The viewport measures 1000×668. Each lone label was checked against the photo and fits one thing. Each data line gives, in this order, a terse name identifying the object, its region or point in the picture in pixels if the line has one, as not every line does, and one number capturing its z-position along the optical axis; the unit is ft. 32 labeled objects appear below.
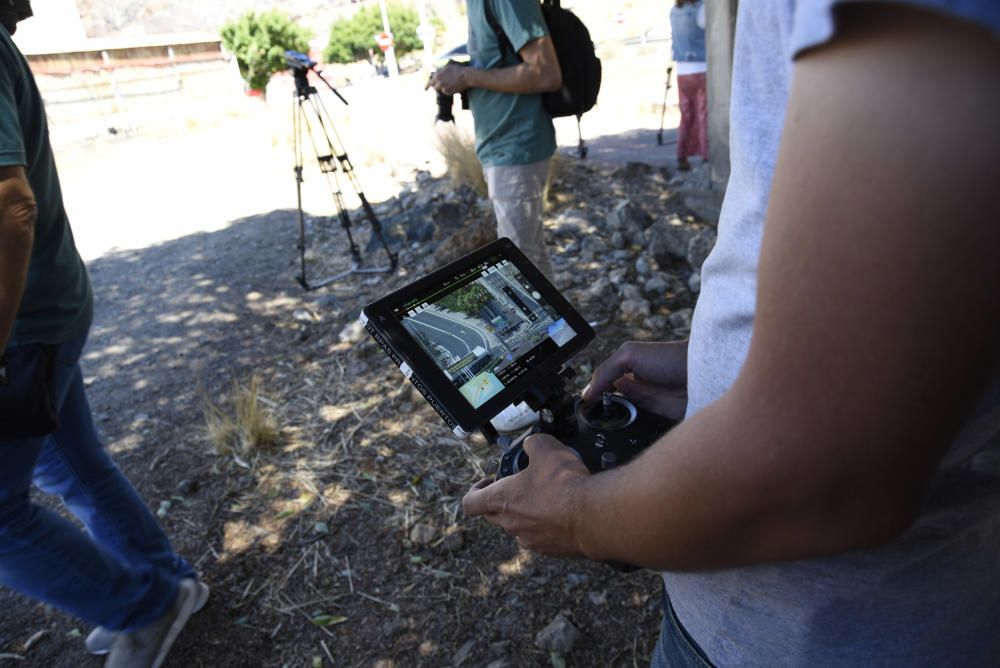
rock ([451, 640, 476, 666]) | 7.10
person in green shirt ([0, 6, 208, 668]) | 5.02
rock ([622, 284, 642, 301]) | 13.74
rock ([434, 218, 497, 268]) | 16.93
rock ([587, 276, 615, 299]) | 14.37
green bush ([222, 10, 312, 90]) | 145.48
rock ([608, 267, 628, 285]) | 14.79
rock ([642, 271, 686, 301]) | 14.12
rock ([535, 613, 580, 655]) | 6.93
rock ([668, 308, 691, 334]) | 12.55
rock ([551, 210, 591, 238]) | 18.22
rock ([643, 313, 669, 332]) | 12.66
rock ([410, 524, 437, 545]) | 8.70
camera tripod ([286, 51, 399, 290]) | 15.23
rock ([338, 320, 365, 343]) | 14.65
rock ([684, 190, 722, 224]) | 17.70
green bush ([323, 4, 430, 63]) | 191.42
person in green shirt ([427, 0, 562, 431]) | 9.59
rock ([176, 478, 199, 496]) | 10.41
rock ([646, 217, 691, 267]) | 15.56
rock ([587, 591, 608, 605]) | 7.52
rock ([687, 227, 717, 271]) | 14.52
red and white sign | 125.80
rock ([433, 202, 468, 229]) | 19.85
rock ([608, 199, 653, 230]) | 17.70
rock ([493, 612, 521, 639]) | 7.32
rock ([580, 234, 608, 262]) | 16.57
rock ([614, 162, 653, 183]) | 23.77
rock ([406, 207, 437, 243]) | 19.87
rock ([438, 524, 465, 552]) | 8.54
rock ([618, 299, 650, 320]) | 13.10
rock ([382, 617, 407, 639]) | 7.52
